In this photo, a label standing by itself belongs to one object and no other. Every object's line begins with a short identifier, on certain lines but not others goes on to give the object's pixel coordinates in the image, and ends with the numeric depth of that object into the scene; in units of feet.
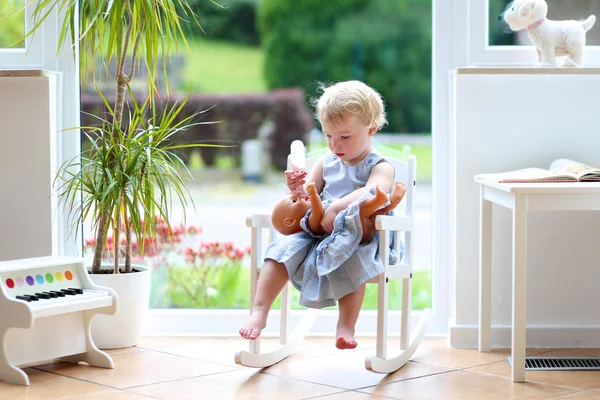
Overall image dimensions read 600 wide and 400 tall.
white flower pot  15.89
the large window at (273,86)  17.58
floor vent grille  14.70
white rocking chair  13.82
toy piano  13.50
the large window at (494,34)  17.10
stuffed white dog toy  16.44
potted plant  15.35
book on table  14.26
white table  13.43
